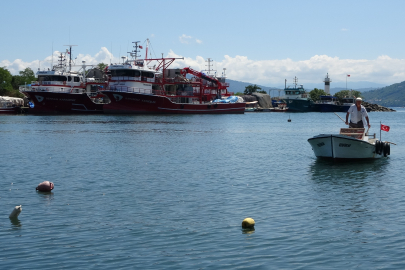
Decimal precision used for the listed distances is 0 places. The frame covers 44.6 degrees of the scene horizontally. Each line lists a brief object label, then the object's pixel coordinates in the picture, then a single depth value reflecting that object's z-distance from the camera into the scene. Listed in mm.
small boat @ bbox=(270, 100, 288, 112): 164488
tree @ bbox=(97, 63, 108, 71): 149750
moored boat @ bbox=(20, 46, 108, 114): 97444
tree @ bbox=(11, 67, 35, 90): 136875
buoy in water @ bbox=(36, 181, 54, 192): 19391
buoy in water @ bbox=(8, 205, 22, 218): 14899
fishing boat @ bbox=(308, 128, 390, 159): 27812
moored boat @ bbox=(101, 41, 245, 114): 97938
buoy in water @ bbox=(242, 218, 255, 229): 13920
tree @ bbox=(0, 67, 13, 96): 123625
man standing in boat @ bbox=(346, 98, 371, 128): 27466
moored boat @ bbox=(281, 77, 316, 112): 153875
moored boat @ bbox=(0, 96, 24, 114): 104312
